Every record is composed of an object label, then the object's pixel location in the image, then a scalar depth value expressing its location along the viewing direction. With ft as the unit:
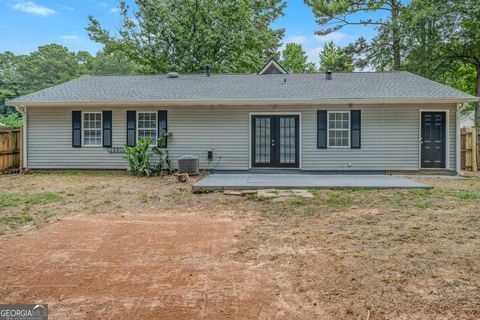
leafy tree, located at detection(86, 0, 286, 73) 67.72
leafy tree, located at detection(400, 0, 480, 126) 52.75
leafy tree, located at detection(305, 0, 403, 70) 68.03
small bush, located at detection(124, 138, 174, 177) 36.76
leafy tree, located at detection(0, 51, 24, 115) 119.45
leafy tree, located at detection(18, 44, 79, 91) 143.23
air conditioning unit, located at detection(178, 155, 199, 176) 35.47
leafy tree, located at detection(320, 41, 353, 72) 75.15
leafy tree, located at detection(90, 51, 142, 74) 156.76
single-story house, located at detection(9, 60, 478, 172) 36.55
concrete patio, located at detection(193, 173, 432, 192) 27.91
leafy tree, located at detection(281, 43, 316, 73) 106.73
